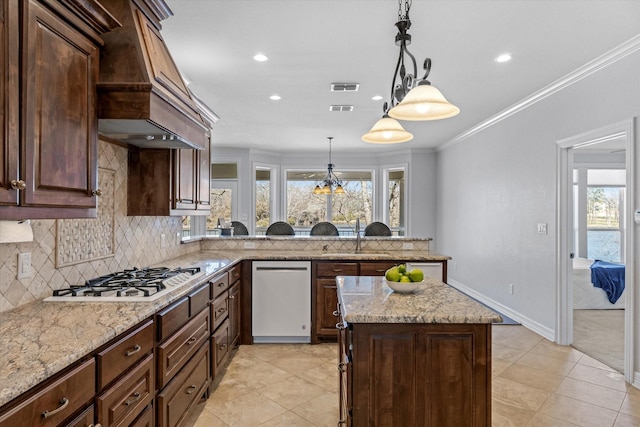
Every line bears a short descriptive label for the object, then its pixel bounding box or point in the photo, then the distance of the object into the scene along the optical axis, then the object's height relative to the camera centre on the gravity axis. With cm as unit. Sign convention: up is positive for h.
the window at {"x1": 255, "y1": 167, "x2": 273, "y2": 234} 810 +36
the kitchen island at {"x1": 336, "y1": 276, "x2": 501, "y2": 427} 170 -71
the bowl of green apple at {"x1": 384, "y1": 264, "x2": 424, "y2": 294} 205 -36
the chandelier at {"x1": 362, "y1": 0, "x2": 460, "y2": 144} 168 +52
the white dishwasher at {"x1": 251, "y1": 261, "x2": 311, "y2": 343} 379 -84
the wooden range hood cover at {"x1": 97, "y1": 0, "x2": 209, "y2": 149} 175 +67
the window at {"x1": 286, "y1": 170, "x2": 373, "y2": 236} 851 +31
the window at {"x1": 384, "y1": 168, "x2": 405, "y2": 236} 816 +37
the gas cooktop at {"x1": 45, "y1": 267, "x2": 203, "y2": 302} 190 -40
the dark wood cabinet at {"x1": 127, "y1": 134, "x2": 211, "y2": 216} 286 +26
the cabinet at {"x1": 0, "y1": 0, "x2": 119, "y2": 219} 121 +40
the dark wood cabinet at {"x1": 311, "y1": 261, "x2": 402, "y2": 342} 377 -71
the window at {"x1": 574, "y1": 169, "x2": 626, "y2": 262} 688 +0
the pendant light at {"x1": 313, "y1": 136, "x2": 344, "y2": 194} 739 +55
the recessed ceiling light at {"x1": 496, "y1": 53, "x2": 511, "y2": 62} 311 +134
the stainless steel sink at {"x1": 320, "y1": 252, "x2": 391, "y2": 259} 379 -41
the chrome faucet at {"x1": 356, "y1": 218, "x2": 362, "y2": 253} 424 -32
